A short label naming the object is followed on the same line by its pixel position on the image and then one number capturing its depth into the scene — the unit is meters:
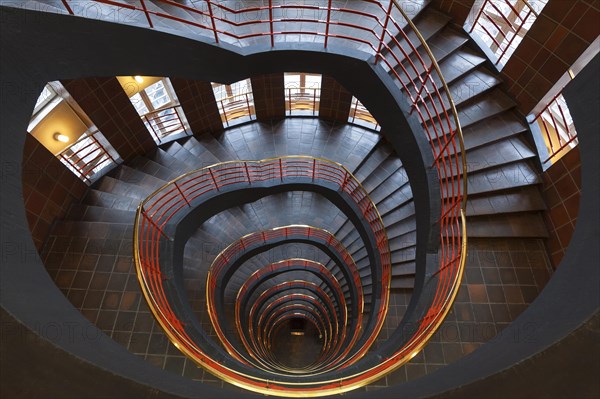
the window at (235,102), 9.31
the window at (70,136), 6.45
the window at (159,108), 8.05
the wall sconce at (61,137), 6.85
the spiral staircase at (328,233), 4.50
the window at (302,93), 9.52
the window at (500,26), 5.95
